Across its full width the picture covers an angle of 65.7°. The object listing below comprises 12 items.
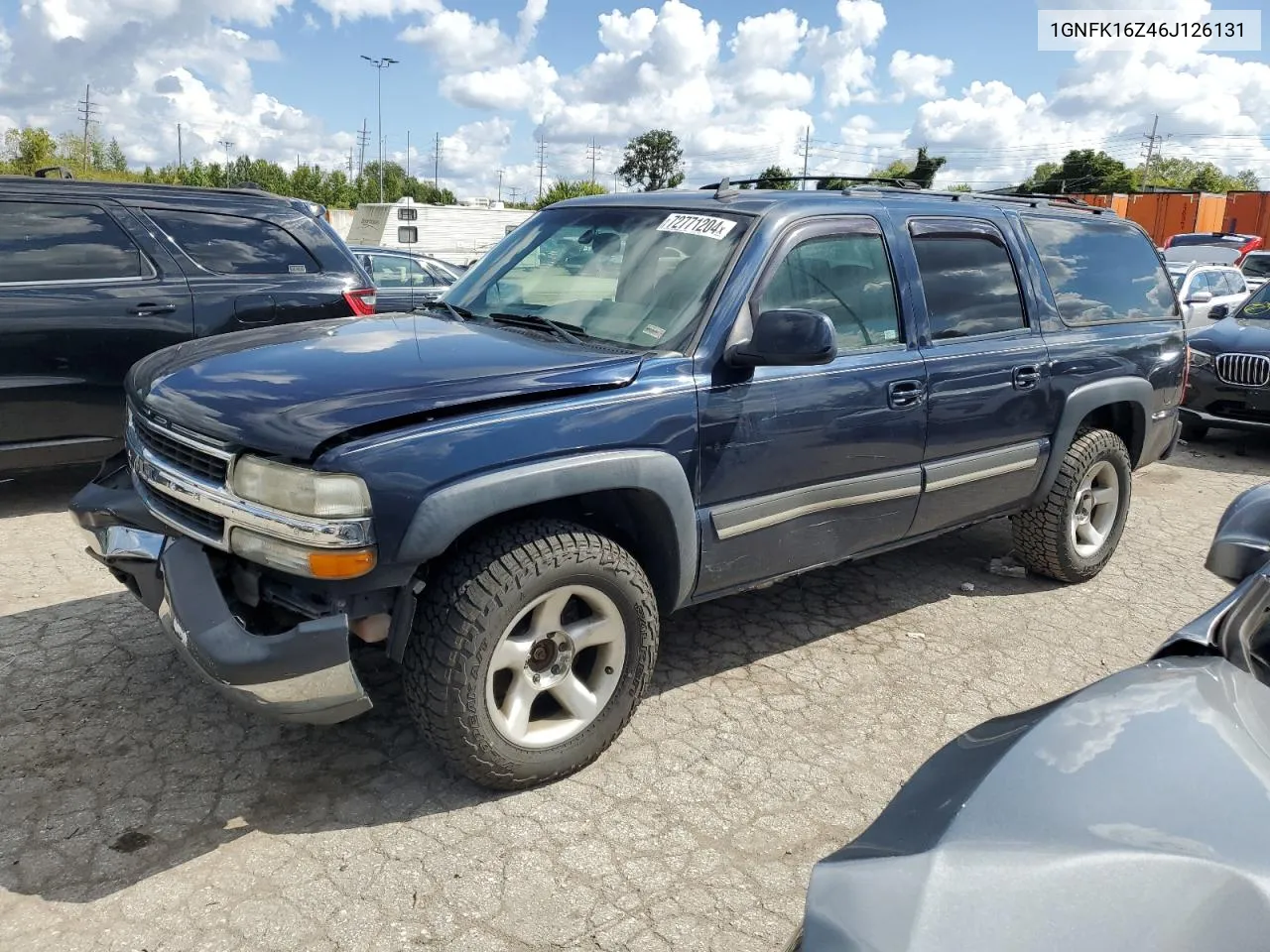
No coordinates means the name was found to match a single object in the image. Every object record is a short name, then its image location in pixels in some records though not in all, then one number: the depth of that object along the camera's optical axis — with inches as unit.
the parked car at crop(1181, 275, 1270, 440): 338.3
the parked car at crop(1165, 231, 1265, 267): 823.7
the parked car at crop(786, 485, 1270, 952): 46.9
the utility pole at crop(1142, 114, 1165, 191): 2992.6
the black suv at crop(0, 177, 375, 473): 214.4
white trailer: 1058.1
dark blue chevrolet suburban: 103.4
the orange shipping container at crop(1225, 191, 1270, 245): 1341.0
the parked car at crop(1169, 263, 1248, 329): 537.2
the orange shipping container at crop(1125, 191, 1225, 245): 1337.4
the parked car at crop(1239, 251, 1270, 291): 703.1
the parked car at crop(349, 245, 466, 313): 486.3
